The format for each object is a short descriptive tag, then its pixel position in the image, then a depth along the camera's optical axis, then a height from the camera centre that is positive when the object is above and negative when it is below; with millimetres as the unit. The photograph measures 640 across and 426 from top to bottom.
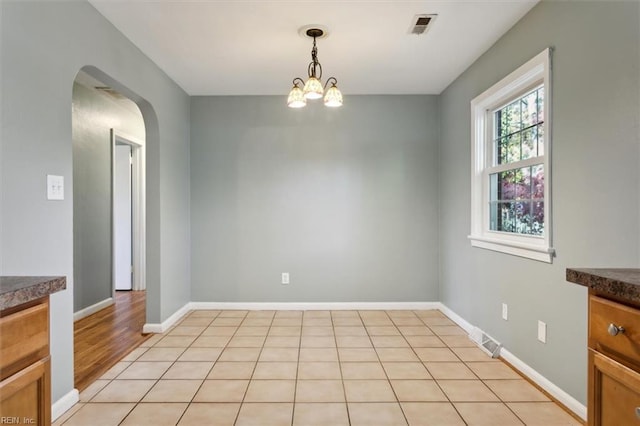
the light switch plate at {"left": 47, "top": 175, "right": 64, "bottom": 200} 1876 +138
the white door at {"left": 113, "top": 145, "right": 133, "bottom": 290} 4992 -96
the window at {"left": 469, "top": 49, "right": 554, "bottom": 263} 2219 +347
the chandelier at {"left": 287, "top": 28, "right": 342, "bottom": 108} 2305 +813
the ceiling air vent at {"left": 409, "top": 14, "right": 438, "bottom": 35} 2375 +1315
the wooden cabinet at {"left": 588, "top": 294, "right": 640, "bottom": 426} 961 -448
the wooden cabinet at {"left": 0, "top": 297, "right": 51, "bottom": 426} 947 -440
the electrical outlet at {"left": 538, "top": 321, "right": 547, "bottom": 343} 2191 -765
